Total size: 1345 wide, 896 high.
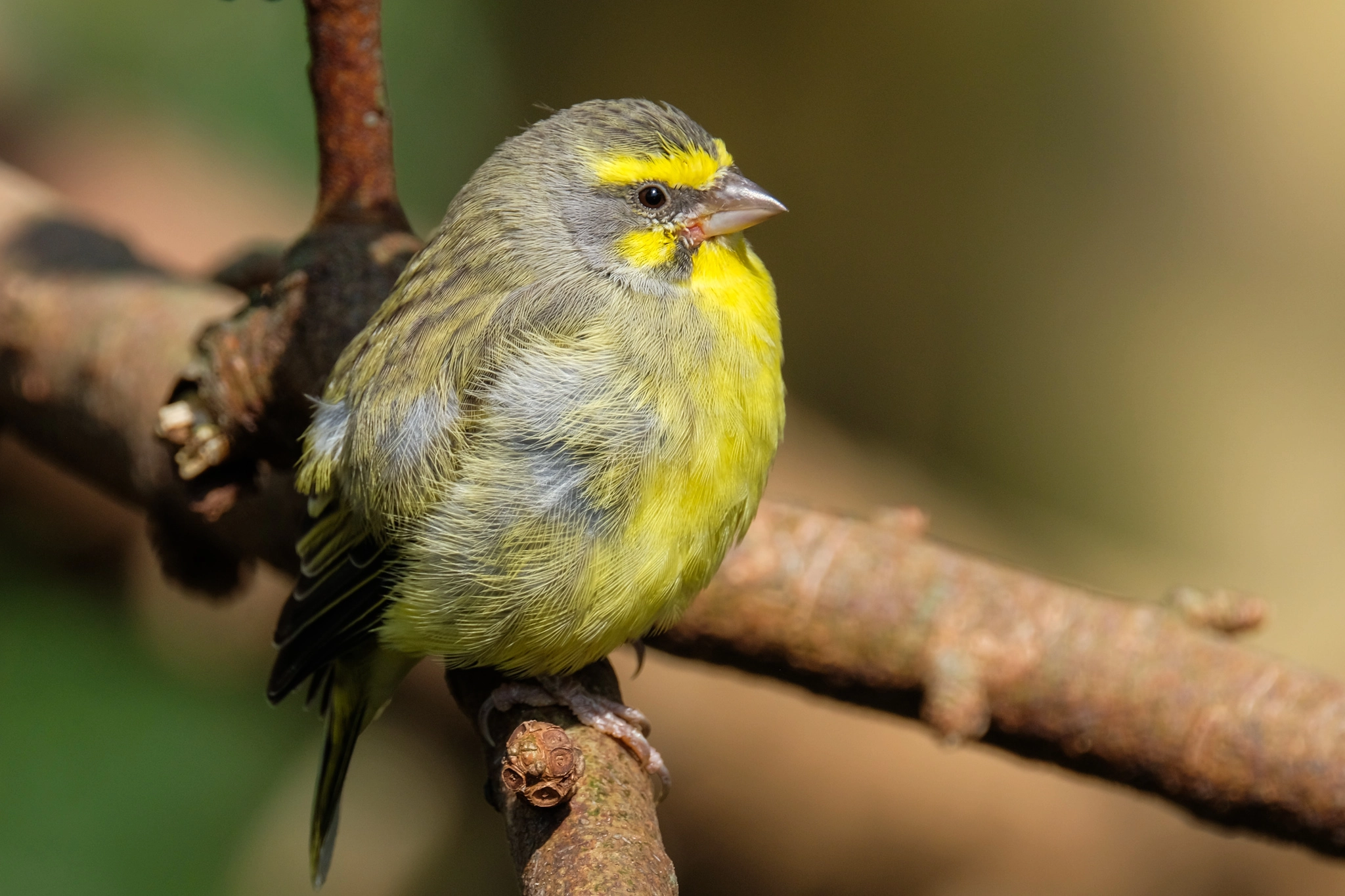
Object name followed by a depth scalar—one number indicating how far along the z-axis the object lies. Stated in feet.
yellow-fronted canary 15.99
